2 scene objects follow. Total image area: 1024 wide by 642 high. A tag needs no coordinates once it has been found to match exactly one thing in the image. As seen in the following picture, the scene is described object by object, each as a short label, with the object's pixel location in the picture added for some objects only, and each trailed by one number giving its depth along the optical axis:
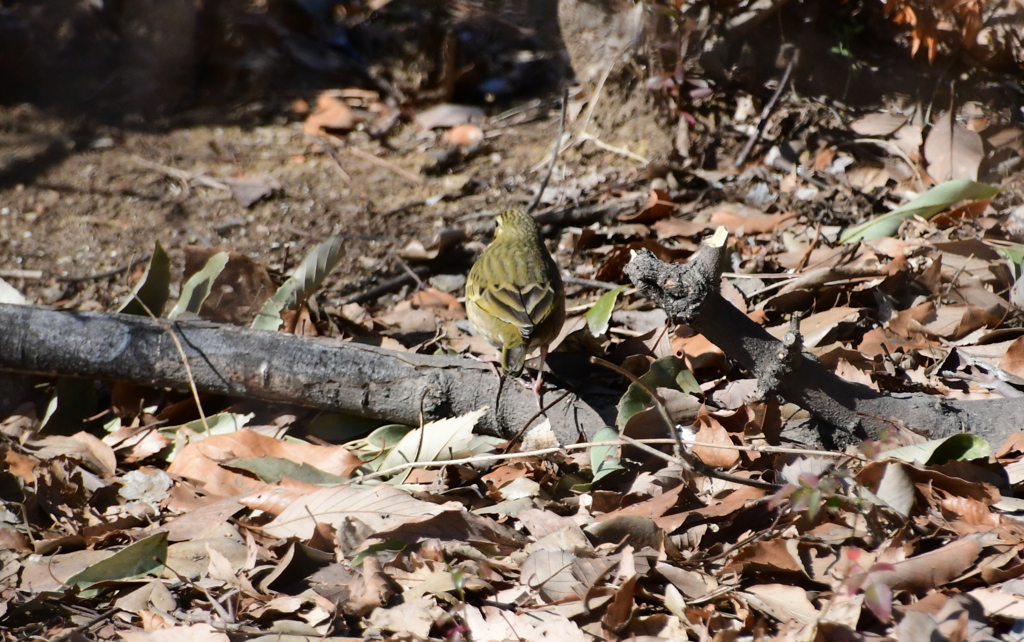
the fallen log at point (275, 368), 8.37
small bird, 8.44
